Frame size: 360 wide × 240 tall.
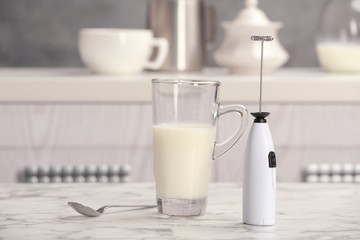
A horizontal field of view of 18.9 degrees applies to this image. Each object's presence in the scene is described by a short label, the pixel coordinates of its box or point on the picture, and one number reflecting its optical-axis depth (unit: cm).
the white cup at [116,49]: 245
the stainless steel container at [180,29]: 261
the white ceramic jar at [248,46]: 252
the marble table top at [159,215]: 117
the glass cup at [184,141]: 125
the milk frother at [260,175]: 122
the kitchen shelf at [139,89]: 229
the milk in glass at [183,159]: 126
